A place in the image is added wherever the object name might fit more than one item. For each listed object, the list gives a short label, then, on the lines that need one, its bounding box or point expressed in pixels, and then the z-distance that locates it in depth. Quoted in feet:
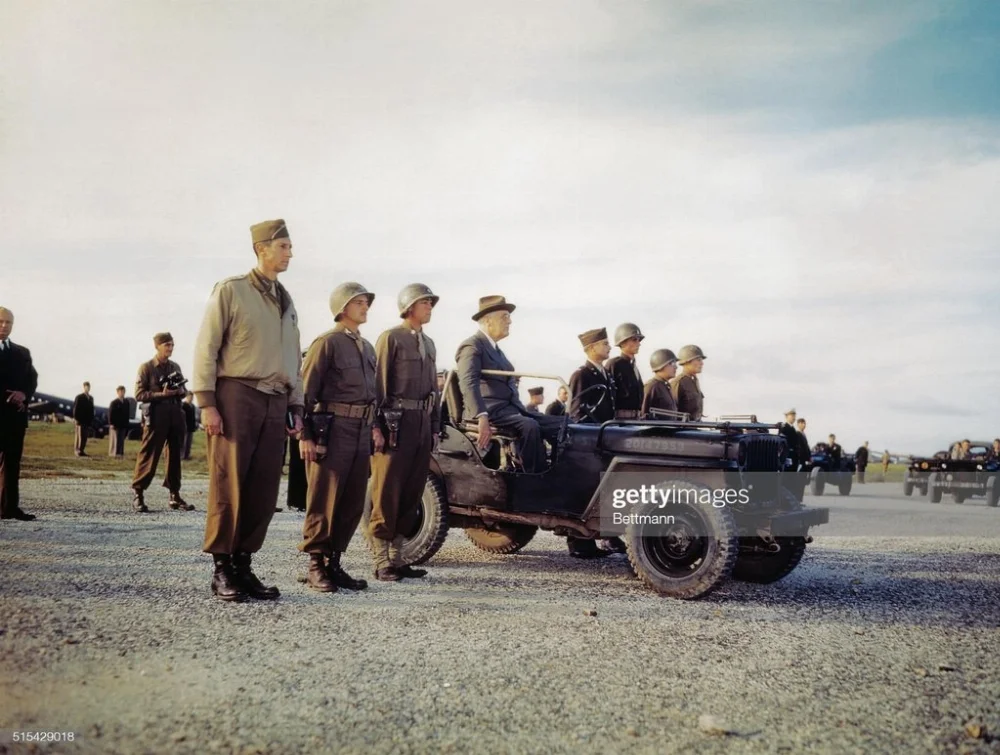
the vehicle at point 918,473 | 64.08
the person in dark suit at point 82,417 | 74.49
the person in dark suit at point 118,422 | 75.92
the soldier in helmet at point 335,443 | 19.13
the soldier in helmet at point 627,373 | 28.66
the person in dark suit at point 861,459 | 94.94
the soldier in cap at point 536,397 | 58.08
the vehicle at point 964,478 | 61.21
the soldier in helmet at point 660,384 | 29.25
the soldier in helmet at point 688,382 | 31.22
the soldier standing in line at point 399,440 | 20.72
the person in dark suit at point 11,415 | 28.73
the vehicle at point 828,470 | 67.10
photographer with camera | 34.55
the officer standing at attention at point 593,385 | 26.18
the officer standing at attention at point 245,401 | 16.96
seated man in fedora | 22.12
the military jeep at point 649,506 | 19.38
